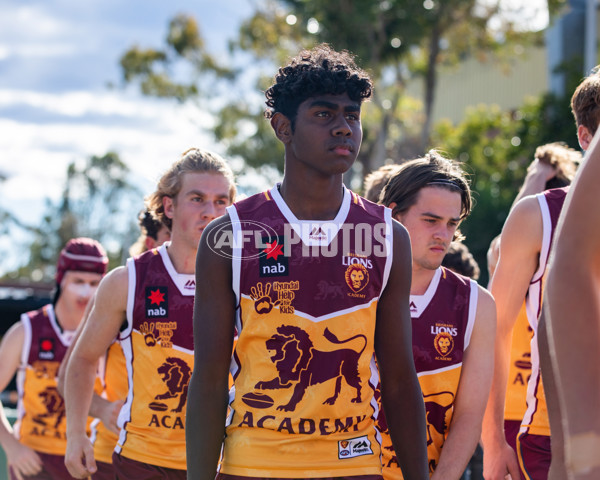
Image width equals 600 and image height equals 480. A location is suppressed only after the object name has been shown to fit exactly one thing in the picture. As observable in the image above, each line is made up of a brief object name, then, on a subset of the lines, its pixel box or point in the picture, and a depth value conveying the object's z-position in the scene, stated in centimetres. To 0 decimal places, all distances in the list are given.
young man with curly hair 572
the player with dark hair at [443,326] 733
